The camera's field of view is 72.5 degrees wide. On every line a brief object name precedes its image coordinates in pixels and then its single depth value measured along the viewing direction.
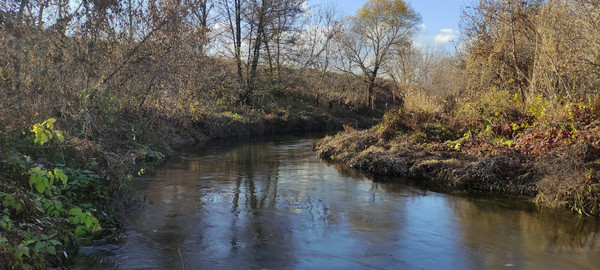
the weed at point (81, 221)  5.55
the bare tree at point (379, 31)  36.78
